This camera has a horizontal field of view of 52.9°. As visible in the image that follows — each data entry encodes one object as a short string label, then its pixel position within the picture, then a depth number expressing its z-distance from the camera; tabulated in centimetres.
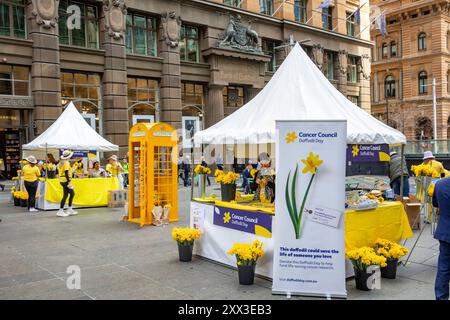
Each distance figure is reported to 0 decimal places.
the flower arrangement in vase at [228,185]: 865
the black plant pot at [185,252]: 812
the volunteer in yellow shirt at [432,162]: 1164
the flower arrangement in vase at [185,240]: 806
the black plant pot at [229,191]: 867
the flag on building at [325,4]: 3111
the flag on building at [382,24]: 3662
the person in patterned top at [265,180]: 838
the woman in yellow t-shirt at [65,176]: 1357
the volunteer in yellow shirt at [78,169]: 1675
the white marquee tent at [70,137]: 1638
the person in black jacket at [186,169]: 2578
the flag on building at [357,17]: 3712
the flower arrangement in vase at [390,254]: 686
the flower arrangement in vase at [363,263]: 636
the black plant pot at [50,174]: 1663
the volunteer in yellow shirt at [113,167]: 1722
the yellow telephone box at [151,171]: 1219
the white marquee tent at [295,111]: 749
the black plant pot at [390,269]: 696
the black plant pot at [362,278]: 642
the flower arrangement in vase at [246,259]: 664
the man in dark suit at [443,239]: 556
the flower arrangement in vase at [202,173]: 947
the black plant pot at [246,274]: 667
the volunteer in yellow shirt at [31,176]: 1492
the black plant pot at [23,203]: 1667
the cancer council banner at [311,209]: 622
